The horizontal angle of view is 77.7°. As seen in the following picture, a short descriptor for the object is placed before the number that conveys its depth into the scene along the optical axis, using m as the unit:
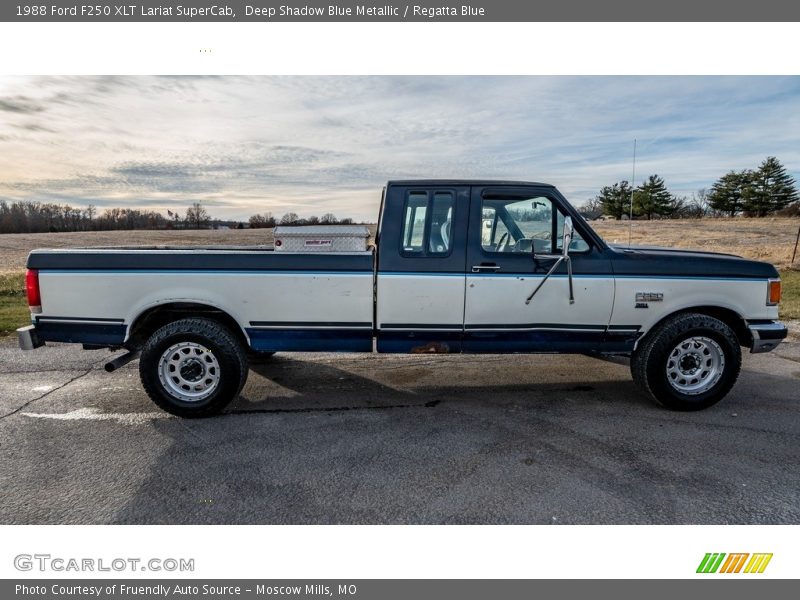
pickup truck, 4.32
